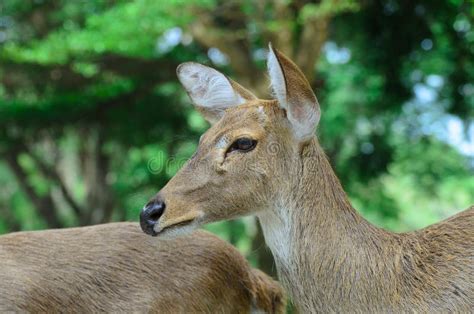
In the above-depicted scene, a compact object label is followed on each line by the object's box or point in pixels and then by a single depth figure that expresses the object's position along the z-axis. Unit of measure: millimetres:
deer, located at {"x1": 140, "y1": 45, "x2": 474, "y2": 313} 8539
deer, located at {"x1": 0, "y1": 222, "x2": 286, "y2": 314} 9437
